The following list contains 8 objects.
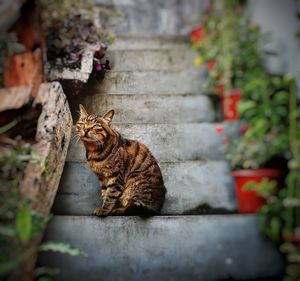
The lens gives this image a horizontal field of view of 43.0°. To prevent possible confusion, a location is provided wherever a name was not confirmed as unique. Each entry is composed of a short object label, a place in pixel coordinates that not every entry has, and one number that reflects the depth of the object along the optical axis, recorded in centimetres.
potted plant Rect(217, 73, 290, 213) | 198
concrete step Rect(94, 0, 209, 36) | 372
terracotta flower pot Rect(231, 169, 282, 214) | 195
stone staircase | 179
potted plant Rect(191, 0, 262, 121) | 258
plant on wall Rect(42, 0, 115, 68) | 221
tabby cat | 194
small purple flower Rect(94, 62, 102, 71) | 211
